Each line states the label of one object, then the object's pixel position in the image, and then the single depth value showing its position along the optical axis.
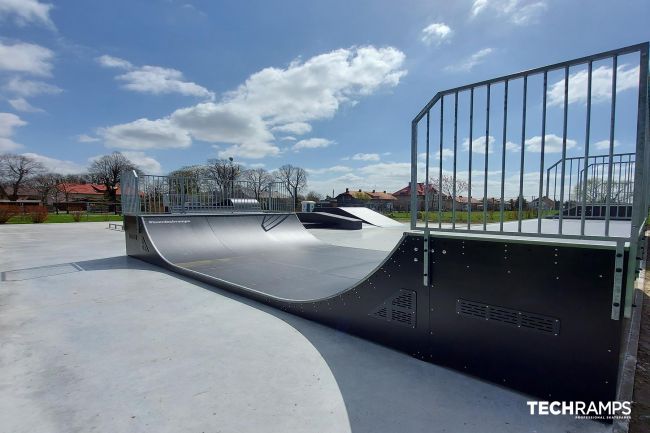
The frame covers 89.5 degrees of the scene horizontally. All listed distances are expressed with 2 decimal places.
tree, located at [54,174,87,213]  54.66
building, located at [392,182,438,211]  86.71
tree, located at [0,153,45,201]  53.47
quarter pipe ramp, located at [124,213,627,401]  1.93
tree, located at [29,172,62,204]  54.41
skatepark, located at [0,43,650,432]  1.93
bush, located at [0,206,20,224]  20.10
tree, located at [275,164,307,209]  64.56
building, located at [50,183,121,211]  53.47
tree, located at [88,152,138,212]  61.03
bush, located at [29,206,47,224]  21.12
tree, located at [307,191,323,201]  70.98
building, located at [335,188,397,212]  83.72
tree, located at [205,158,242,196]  51.06
